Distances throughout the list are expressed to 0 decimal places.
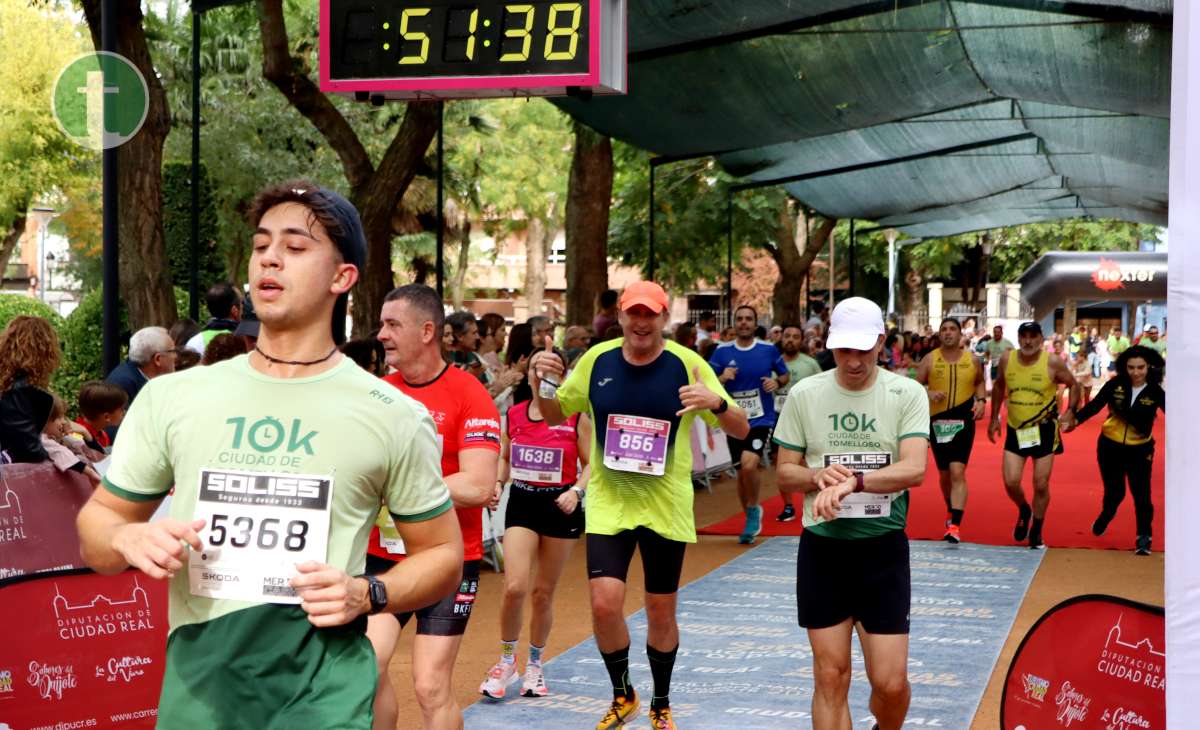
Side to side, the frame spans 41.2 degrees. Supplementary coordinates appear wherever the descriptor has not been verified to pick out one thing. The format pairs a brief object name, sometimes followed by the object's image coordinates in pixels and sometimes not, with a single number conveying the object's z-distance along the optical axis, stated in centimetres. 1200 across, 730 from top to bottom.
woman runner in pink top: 804
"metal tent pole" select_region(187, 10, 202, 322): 1295
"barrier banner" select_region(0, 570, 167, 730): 536
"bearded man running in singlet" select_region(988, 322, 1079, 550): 1422
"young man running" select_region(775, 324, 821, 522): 1878
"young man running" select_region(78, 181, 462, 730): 336
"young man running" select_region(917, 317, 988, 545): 1442
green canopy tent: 1385
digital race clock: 1093
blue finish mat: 780
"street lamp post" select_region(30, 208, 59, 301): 3947
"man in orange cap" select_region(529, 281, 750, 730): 732
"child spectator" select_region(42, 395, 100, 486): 780
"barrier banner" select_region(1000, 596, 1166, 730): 477
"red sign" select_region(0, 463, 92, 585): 729
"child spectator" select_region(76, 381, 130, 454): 909
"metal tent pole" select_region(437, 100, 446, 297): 1505
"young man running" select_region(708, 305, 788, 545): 1599
